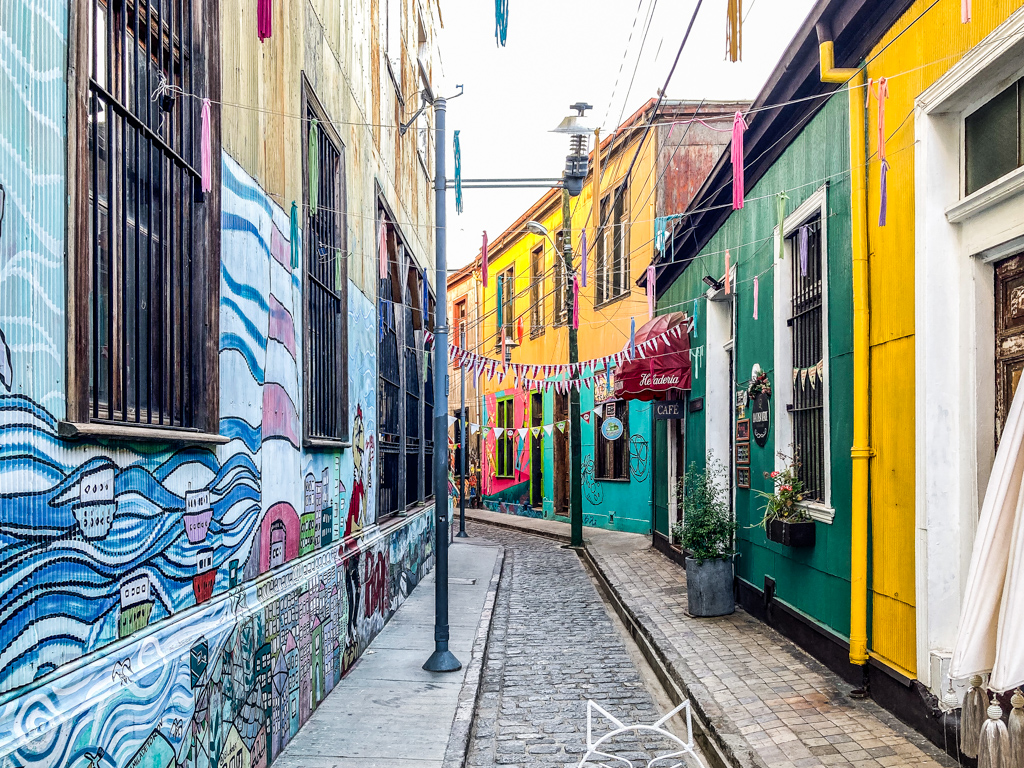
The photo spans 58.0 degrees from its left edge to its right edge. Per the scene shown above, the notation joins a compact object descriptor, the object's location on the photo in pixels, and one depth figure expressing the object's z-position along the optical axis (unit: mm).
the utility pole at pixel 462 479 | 20312
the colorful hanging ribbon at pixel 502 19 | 4897
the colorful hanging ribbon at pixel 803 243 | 8015
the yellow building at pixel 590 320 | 18875
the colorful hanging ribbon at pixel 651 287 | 13078
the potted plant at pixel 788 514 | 7703
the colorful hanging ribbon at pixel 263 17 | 4738
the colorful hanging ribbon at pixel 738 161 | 6715
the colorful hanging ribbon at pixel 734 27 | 5145
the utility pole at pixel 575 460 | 18141
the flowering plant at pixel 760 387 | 9430
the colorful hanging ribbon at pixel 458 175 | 9258
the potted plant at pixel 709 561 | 9781
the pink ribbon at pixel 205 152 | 4266
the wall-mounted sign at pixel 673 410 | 14195
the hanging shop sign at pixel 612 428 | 20516
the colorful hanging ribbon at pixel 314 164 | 6864
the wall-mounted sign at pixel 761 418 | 9398
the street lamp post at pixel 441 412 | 7953
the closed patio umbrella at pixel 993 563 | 3775
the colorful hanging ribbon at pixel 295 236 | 6391
